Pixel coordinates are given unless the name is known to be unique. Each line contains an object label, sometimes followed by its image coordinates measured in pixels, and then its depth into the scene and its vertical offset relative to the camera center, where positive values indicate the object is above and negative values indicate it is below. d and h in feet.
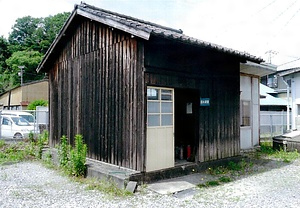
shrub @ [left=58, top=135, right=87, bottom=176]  20.48 -3.84
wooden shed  18.85 +1.69
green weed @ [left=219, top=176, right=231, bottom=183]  19.97 -5.21
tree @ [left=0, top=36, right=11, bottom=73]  126.28 +29.57
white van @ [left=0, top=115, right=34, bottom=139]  37.96 -2.36
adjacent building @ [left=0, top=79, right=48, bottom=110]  82.31 +5.82
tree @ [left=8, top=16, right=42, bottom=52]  129.70 +42.98
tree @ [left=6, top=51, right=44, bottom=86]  111.14 +20.92
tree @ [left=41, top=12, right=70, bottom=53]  125.59 +45.04
